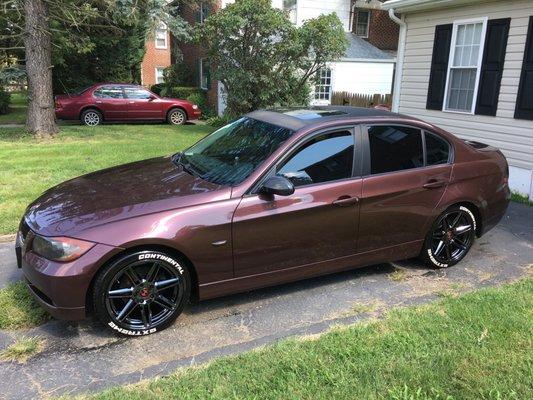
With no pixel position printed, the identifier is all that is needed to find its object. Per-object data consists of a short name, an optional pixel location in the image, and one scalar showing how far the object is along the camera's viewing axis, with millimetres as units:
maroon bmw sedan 3424
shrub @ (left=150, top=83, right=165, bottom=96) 25234
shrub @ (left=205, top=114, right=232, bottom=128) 17352
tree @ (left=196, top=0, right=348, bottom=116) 14164
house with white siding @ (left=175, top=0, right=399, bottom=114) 20312
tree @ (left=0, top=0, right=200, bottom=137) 11828
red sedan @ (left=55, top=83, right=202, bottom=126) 16219
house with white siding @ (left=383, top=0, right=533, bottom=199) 7906
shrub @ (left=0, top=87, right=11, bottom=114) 19423
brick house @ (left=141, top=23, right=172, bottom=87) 31531
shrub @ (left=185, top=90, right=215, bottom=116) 21103
